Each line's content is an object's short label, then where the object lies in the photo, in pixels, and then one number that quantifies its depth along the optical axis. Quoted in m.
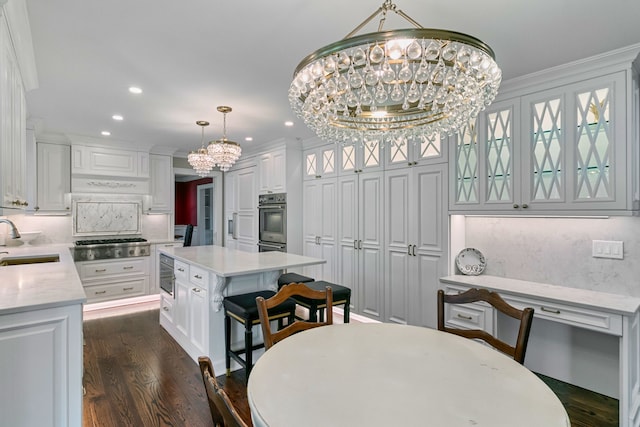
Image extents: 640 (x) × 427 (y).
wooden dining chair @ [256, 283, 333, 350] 1.67
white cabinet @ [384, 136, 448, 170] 3.24
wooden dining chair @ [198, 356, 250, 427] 0.68
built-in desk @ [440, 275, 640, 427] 2.07
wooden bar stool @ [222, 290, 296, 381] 2.49
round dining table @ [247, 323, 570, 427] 0.96
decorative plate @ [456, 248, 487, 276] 3.10
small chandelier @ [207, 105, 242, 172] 3.48
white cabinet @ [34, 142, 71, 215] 4.74
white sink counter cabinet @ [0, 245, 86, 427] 1.53
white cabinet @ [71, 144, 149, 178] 4.88
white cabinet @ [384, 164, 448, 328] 3.25
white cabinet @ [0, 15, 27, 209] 1.70
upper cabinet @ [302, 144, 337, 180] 4.50
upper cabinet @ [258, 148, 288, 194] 4.96
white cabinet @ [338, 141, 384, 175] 3.87
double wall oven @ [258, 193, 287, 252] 4.92
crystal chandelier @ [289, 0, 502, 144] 1.22
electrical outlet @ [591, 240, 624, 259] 2.42
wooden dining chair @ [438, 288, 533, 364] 1.53
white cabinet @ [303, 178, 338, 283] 4.43
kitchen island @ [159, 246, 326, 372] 2.76
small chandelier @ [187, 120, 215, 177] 3.75
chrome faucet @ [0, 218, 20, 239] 2.69
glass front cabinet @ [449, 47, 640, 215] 2.22
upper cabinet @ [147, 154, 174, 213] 5.61
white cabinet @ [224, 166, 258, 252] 5.74
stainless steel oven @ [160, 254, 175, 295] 3.62
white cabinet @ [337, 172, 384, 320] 3.82
